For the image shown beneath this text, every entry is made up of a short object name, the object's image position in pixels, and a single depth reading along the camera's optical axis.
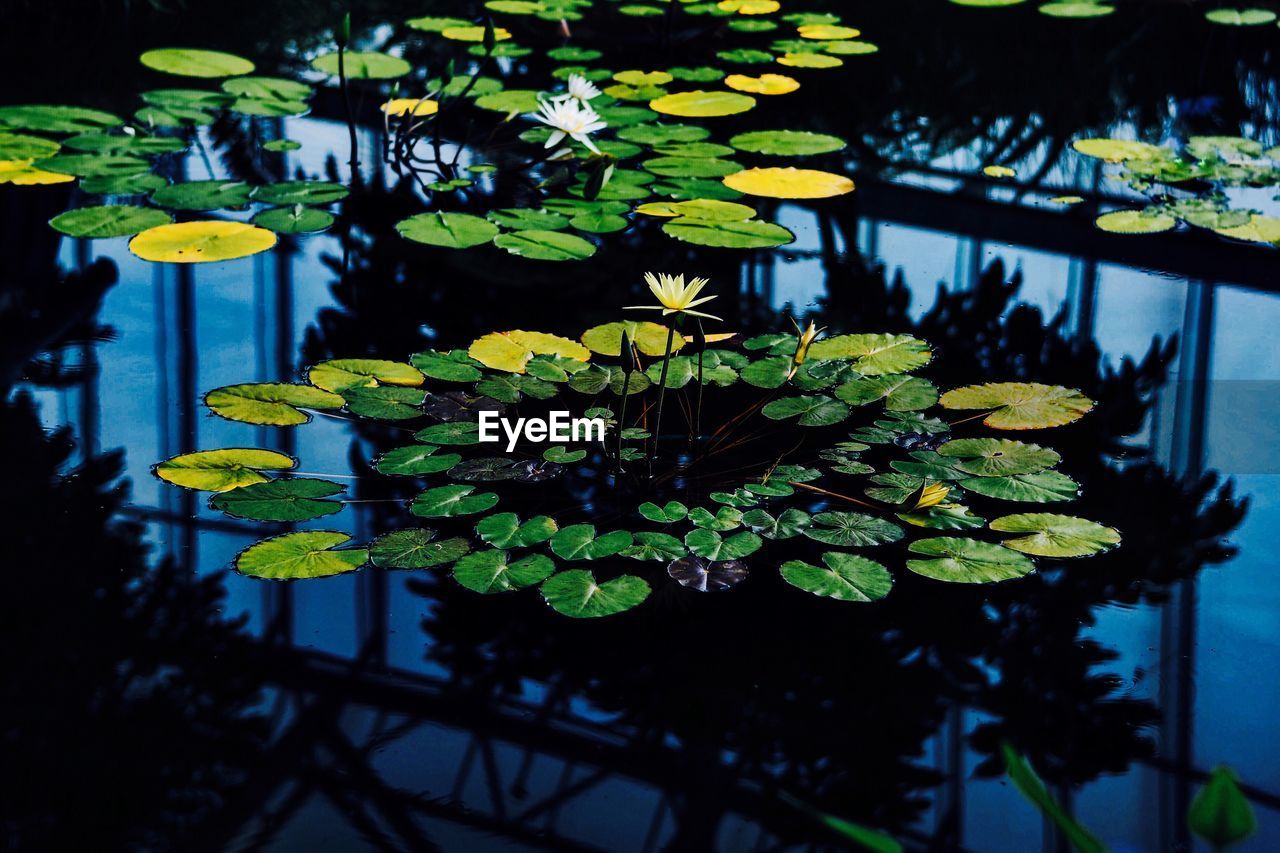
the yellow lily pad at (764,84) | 6.99
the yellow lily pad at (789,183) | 6.28
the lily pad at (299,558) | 5.15
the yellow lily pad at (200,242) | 5.93
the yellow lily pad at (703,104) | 6.76
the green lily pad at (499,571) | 5.10
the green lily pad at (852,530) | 5.19
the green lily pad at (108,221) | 6.02
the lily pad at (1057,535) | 5.19
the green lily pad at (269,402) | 5.44
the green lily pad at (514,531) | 5.16
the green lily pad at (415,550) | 5.16
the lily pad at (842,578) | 5.11
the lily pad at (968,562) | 5.14
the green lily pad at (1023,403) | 5.46
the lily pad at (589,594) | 5.07
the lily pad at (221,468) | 5.30
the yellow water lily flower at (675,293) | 5.17
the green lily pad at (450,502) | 5.22
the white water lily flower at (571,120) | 6.01
